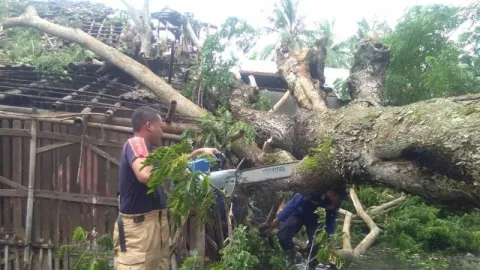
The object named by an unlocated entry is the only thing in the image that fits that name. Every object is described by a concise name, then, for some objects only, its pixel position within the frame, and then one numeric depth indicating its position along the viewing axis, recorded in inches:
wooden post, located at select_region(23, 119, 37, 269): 190.4
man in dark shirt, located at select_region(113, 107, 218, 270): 128.4
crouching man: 186.7
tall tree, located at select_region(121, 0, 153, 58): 404.5
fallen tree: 117.1
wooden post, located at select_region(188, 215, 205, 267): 174.7
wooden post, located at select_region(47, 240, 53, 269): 191.3
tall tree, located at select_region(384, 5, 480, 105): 307.1
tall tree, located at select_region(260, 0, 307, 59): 823.1
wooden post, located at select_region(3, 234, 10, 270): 187.8
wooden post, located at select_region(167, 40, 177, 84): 302.1
